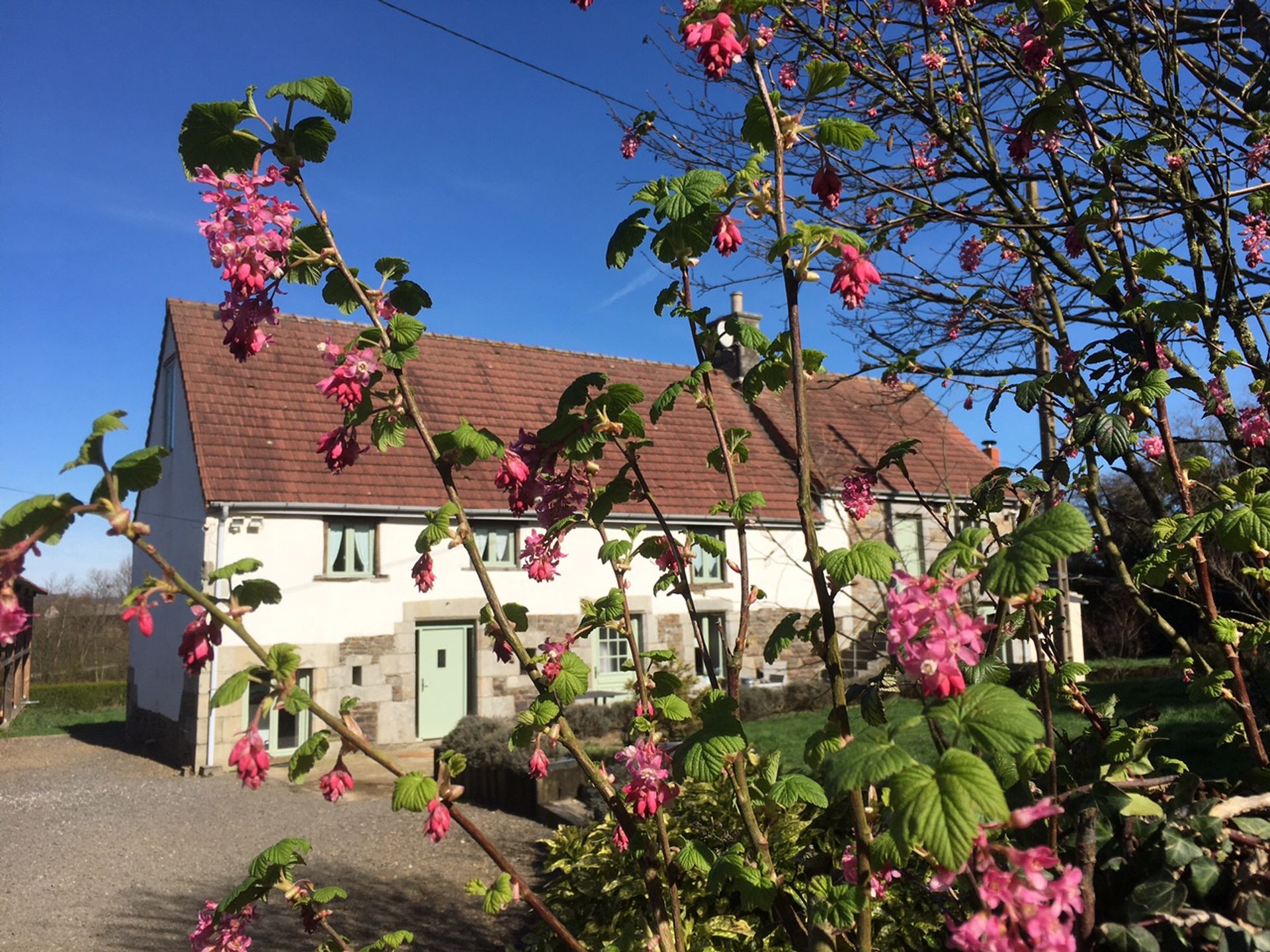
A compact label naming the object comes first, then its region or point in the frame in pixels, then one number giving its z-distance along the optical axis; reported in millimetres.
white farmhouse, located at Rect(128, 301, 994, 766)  13375
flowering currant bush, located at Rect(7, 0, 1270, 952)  1322
